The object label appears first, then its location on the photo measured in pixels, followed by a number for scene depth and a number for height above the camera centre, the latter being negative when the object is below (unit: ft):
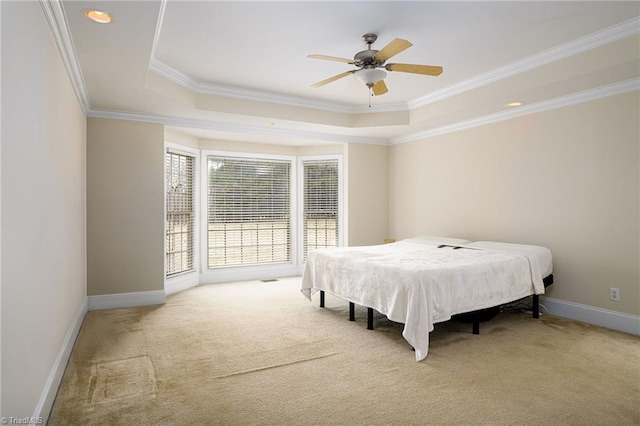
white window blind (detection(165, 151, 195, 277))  17.40 -0.22
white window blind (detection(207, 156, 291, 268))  19.92 -0.18
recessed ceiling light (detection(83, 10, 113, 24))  7.70 +4.01
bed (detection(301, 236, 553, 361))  10.07 -2.18
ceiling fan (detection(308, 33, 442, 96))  10.13 +3.91
